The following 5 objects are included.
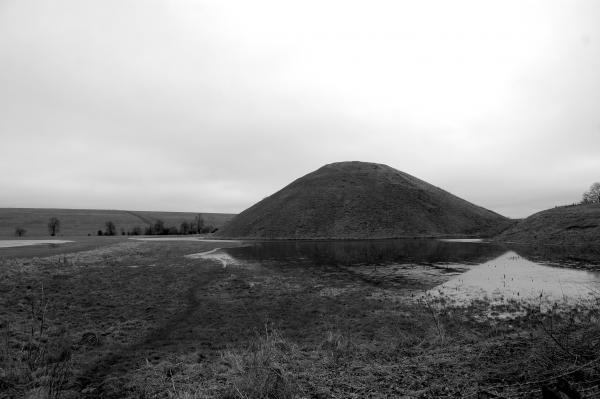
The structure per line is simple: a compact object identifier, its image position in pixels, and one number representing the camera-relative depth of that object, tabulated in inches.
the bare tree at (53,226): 4803.6
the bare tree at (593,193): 3767.2
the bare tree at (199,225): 6107.3
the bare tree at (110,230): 5347.4
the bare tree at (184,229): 5757.9
